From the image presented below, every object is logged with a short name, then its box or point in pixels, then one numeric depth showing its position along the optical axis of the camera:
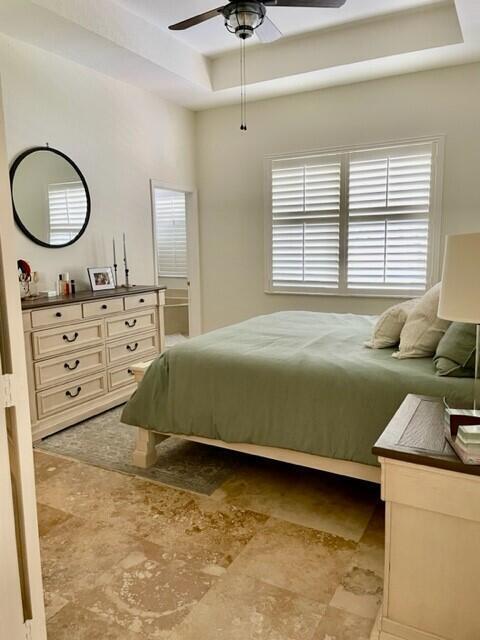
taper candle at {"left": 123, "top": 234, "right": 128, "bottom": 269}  4.76
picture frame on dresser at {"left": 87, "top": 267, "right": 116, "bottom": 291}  4.24
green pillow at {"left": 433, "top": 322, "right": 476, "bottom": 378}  2.11
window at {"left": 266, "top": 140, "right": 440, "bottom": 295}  4.69
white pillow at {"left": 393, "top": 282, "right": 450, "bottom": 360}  2.39
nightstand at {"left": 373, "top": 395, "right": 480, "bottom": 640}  1.42
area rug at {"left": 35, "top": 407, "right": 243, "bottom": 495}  2.79
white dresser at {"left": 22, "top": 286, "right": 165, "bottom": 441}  3.36
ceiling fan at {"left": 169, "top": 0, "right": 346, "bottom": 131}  2.78
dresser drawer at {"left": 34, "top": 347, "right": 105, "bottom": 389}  3.39
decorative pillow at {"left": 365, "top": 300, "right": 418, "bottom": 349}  2.65
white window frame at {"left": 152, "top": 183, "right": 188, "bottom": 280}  7.25
